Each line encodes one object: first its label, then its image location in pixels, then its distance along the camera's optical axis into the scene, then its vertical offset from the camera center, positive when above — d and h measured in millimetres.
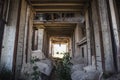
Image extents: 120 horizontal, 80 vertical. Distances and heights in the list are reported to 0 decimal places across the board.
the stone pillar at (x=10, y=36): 4676 +645
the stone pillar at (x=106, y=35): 4230 +596
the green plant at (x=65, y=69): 4797 -816
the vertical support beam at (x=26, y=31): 6150 +1111
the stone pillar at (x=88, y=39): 6321 +631
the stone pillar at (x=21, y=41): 5234 +494
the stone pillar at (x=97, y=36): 4746 +633
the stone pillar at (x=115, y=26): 4014 +887
